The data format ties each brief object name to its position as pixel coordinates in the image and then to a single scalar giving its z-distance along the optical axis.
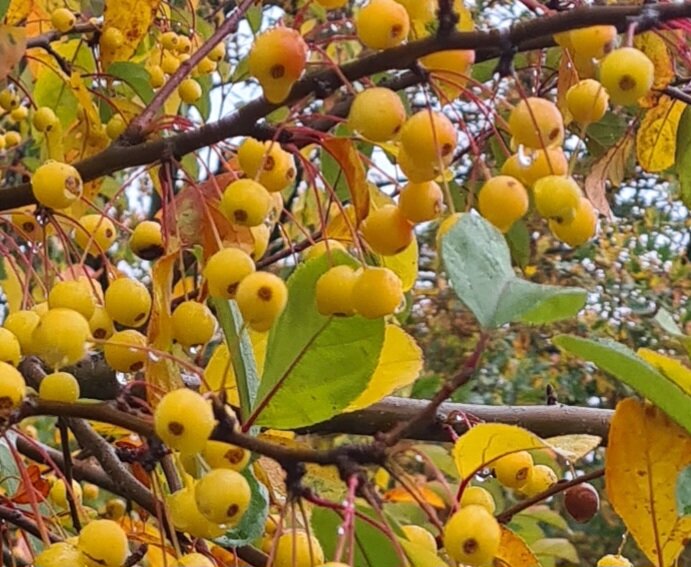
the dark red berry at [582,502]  0.65
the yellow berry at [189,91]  0.82
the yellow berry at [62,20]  0.75
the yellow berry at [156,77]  0.81
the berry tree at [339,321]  0.50
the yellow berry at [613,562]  0.57
